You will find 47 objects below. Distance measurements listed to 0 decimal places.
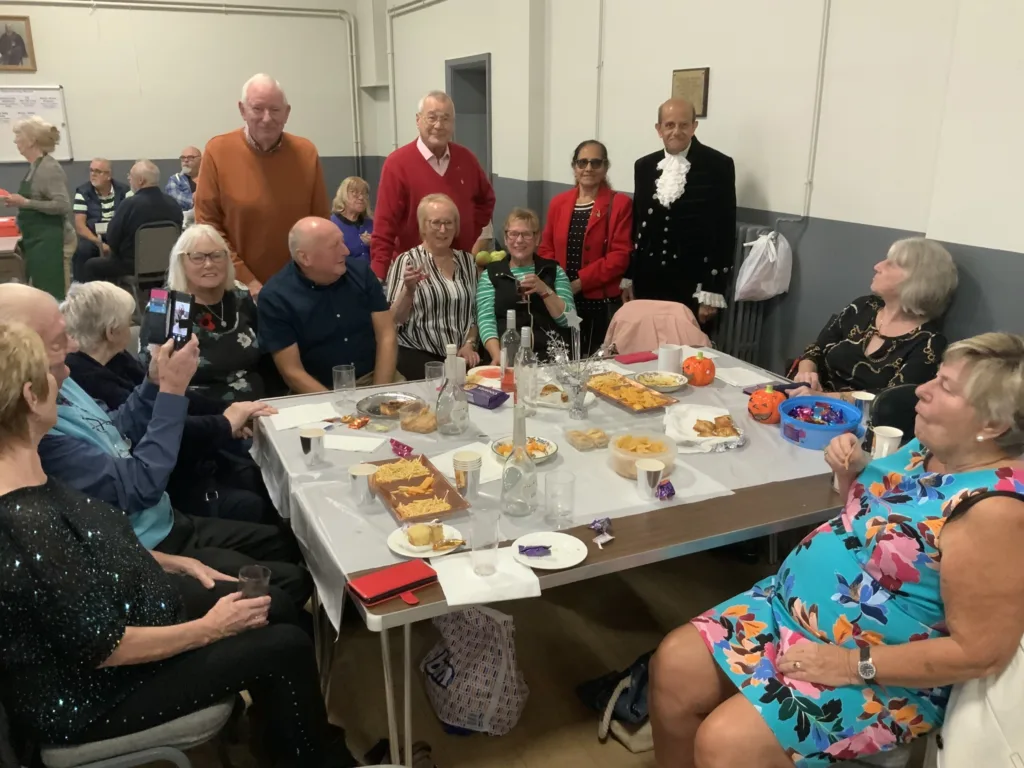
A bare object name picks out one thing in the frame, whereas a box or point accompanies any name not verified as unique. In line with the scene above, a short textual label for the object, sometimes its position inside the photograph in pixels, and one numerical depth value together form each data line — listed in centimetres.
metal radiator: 383
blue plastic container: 207
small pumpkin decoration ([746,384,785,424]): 223
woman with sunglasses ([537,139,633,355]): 387
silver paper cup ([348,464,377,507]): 177
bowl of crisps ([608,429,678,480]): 189
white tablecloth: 162
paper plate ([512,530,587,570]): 152
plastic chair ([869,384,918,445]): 209
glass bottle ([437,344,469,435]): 214
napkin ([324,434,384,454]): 205
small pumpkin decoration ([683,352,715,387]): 255
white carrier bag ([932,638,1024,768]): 119
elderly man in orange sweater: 317
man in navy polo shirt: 276
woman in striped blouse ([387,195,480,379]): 315
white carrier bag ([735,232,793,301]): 354
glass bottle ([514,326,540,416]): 222
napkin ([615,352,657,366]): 280
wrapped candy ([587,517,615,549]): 160
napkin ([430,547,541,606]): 143
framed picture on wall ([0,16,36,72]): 683
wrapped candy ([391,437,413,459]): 199
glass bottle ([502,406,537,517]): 172
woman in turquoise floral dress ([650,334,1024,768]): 127
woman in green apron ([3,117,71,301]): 525
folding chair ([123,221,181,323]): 511
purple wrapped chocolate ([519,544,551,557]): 155
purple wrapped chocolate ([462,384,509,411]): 236
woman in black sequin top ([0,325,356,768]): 131
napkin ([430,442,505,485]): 189
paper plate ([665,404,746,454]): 206
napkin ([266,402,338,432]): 222
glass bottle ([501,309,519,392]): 249
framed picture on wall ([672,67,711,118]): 396
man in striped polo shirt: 600
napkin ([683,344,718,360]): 282
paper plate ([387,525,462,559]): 155
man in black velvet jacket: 360
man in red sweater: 362
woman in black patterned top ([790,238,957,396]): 253
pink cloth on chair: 310
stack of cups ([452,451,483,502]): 178
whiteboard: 697
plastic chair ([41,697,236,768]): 138
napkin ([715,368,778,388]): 259
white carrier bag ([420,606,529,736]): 199
